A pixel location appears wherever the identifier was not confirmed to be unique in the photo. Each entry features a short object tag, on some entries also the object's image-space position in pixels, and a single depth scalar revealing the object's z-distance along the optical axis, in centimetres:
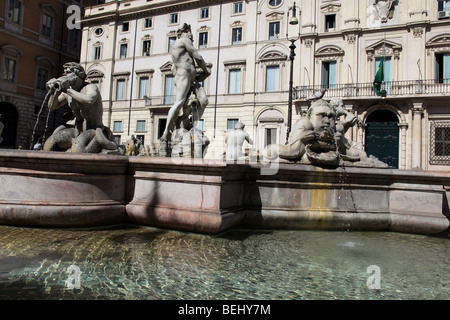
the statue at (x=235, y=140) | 868
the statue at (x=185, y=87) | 611
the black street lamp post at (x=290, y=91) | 1352
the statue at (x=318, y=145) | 429
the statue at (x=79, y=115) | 439
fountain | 355
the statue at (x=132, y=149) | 982
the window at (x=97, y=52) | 3108
